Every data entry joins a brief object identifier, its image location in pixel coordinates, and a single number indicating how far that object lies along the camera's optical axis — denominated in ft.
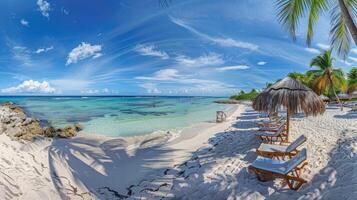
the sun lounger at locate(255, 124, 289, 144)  21.56
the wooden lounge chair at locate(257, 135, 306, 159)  15.42
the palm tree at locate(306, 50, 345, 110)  70.44
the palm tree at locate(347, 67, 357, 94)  89.18
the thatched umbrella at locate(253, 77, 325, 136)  18.76
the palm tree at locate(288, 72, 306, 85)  92.49
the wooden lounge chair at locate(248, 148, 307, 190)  11.75
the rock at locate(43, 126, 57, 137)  30.28
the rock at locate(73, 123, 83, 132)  40.31
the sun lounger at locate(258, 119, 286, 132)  24.30
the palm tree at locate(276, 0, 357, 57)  13.05
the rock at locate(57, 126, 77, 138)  31.83
